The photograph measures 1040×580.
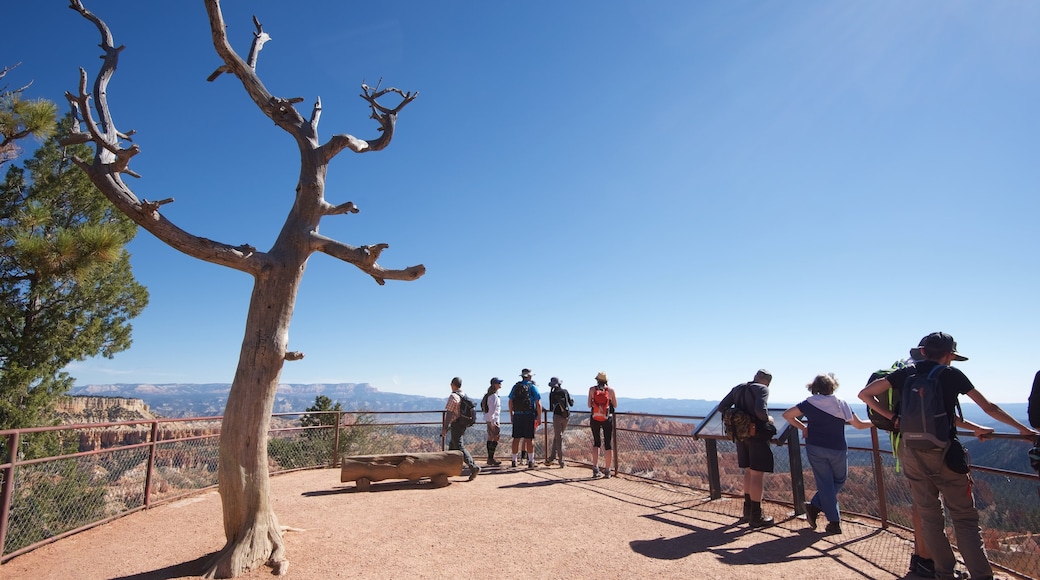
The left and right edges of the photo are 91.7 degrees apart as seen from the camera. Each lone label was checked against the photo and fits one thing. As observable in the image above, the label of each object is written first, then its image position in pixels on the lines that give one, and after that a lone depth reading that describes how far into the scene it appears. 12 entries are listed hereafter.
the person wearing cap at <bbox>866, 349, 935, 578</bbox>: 4.37
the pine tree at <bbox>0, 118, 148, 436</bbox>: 7.80
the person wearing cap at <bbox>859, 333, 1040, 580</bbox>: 3.84
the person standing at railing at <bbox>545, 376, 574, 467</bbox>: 10.30
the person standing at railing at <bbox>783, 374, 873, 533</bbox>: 5.61
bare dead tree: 4.57
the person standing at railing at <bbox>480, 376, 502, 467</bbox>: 10.70
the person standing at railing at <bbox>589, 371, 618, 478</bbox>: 9.13
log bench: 8.26
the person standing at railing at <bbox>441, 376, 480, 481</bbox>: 9.72
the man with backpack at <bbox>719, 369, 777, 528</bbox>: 5.99
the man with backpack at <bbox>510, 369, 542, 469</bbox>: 10.29
